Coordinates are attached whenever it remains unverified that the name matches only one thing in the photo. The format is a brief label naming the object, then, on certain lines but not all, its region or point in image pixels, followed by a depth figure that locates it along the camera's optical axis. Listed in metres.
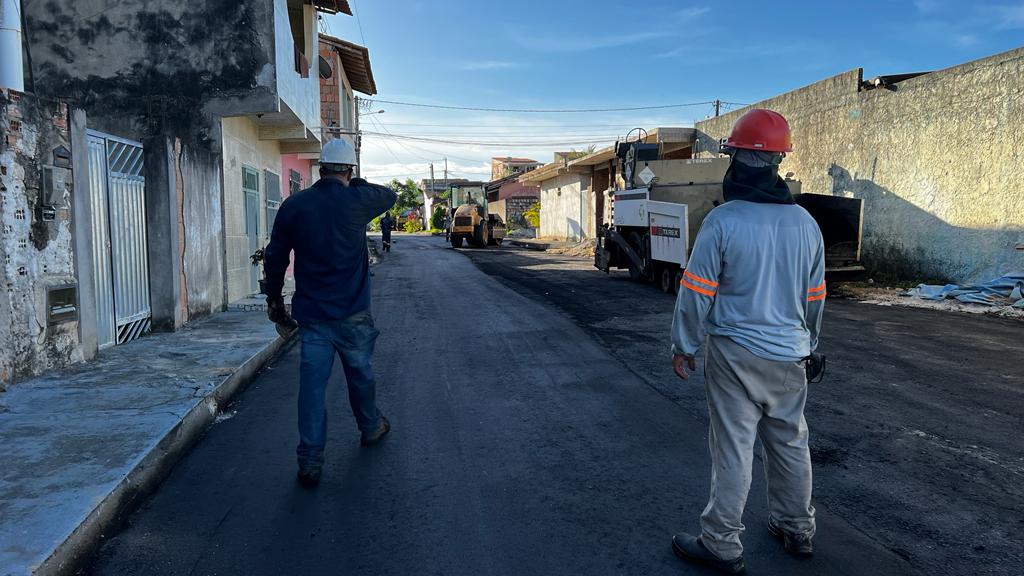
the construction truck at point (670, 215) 12.12
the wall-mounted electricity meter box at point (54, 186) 5.96
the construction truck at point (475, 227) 32.28
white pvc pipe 5.97
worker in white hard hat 4.07
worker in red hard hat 2.89
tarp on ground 10.90
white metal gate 7.21
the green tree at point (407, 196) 72.12
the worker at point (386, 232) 28.64
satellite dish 20.53
